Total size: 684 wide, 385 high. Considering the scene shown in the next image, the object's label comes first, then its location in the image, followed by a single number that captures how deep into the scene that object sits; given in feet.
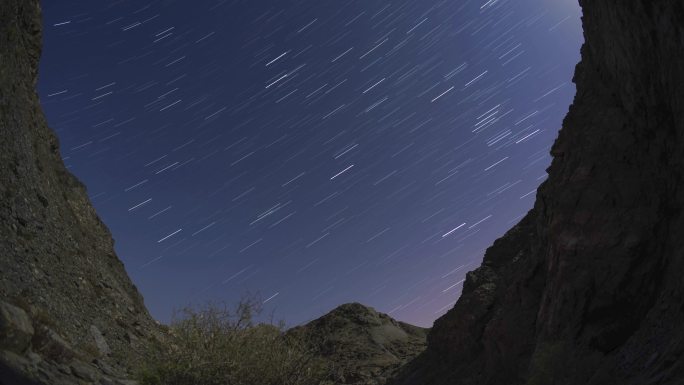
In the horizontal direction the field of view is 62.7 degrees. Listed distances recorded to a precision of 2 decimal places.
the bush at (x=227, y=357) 58.65
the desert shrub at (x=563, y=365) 35.94
